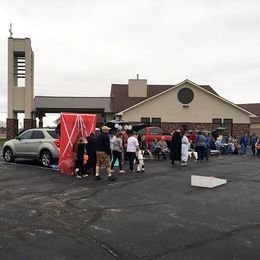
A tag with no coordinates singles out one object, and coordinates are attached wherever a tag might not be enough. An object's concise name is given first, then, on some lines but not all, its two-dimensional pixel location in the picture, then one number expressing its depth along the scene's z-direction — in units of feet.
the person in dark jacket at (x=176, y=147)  44.27
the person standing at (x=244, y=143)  67.86
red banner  35.58
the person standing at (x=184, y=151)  44.68
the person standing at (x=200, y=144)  50.75
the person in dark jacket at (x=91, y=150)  35.05
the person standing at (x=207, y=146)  53.93
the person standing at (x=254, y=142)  69.23
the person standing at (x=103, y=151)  31.67
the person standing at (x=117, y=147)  36.58
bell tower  80.84
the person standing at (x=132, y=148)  37.86
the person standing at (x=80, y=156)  33.51
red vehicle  61.41
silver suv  39.88
